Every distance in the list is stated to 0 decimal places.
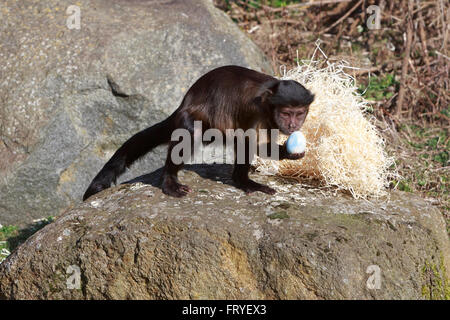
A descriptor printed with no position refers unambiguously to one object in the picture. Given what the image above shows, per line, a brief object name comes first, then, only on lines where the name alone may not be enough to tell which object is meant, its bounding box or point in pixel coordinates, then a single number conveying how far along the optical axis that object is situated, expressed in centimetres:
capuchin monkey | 460
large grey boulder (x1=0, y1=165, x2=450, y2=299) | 387
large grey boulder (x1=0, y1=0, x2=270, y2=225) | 626
